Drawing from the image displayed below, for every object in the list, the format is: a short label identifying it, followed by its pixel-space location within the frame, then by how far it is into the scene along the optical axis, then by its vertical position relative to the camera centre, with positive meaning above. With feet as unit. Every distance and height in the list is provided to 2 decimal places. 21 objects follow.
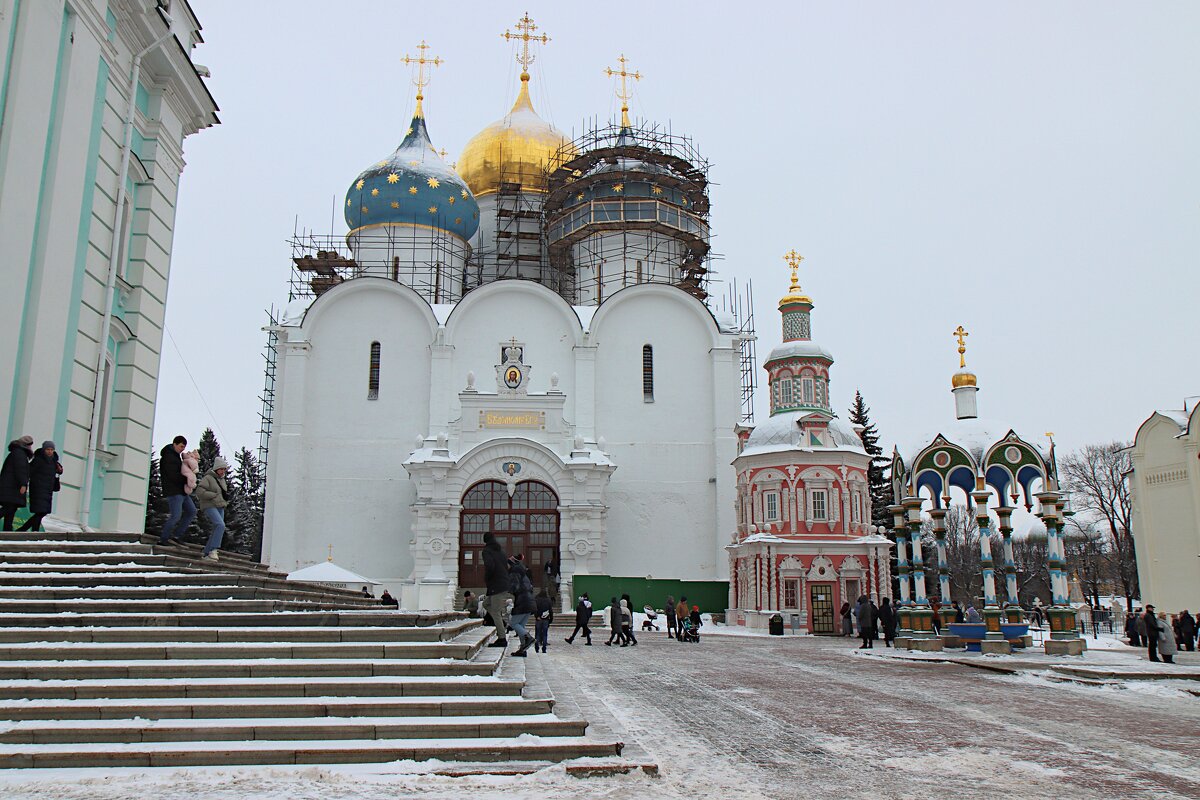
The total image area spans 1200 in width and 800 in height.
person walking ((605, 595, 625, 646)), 61.67 -0.85
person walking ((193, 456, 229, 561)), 34.35 +3.41
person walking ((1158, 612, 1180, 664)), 51.57 -1.84
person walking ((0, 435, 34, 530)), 31.53 +3.88
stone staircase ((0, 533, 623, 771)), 19.13 -1.70
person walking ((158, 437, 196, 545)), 34.30 +4.04
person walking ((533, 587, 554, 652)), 47.91 -0.89
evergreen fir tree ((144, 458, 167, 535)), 126.72 +11.51
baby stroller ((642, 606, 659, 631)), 86.33 -1.42
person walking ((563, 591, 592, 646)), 64.38 -0.85
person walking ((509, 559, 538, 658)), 37.81 +0.05
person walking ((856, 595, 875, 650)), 63.72 -1.11
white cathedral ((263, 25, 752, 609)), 100.48 +22.24
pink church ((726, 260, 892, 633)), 89.66 +6.98
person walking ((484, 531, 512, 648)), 35.99 +0.93
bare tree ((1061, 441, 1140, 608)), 135.33 +15.98
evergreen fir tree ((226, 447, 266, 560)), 148.05 +16.06
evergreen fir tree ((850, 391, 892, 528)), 136.05 +16.64
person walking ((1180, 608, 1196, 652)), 65.51 -1.60
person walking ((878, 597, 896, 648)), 71.97 -1.04
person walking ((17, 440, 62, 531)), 32.60 +3.84
